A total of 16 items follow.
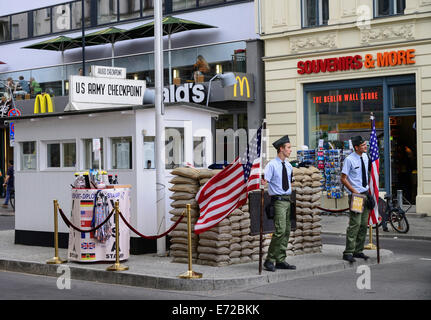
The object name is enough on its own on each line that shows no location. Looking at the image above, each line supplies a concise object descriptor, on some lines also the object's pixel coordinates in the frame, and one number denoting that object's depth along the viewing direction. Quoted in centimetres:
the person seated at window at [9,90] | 3234
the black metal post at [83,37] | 2950
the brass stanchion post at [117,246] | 1119
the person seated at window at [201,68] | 2567
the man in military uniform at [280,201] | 1099
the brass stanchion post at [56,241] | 1206
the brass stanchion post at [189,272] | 1030
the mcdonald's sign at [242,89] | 2464
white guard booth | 1290
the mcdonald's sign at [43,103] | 1636
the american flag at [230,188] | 1099
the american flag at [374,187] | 1208
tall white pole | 1265
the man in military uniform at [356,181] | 1185
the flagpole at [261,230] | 1070
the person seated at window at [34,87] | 3141
